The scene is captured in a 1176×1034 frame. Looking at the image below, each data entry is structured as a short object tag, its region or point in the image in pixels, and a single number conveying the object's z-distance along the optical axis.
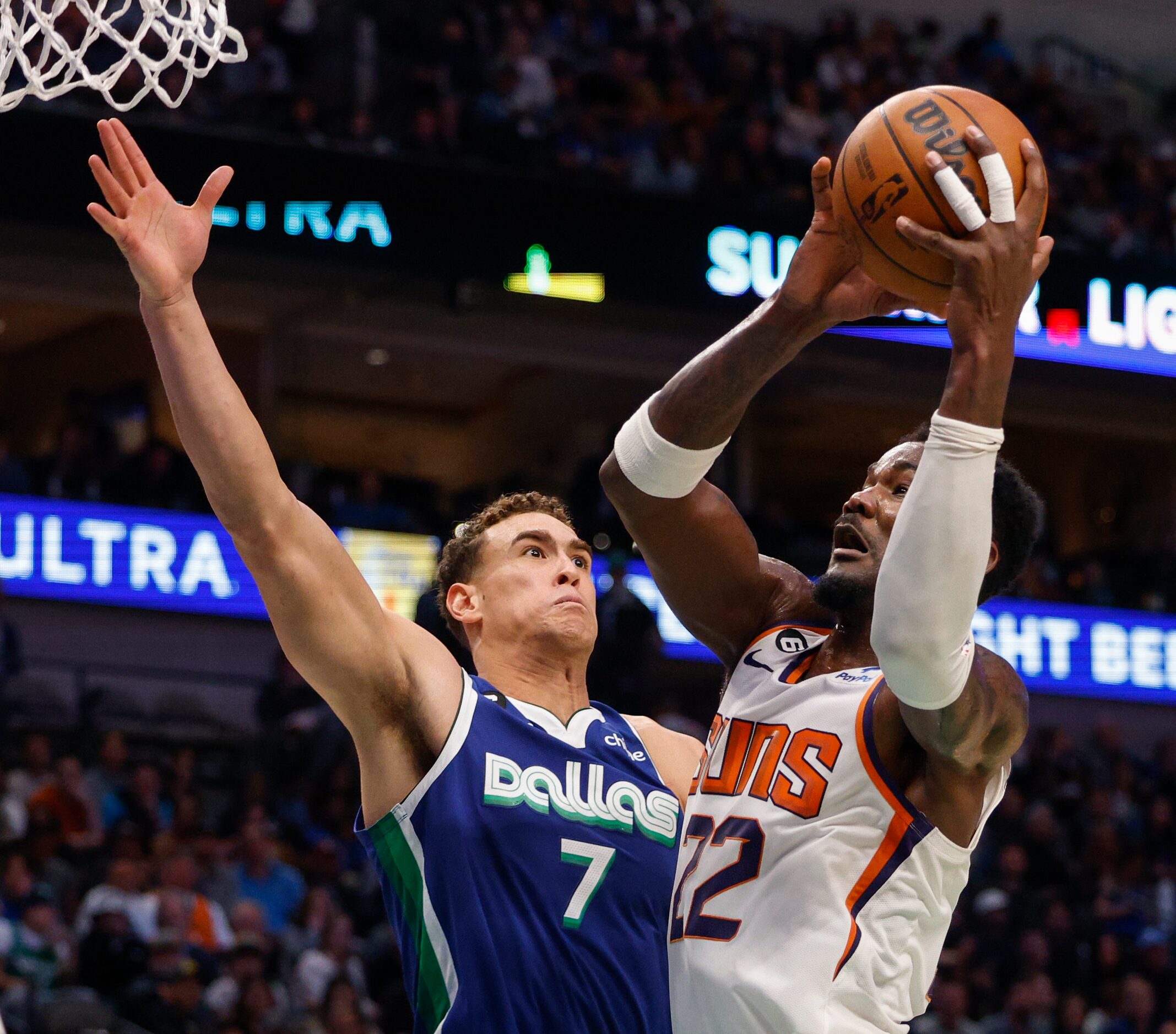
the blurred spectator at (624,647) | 12.16
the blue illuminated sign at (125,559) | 12.48
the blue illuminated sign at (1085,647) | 15.12
